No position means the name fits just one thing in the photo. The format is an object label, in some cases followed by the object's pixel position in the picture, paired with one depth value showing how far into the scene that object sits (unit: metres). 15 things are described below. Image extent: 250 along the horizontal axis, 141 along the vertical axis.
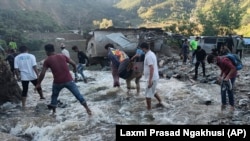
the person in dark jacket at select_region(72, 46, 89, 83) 13.39
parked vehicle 21.92
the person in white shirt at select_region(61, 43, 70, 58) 12.78
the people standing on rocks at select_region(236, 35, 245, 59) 20.21
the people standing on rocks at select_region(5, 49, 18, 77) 13.78
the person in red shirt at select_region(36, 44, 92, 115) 7.81
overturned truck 21.80
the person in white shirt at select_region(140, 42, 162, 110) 7.91
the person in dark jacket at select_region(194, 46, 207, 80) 13.94
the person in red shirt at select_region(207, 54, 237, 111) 7.54
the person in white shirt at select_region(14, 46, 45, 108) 9.31
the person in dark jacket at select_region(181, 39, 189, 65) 19.64
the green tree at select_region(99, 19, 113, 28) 79.31
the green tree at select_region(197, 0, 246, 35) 32.41
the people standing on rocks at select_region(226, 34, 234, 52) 20.48
